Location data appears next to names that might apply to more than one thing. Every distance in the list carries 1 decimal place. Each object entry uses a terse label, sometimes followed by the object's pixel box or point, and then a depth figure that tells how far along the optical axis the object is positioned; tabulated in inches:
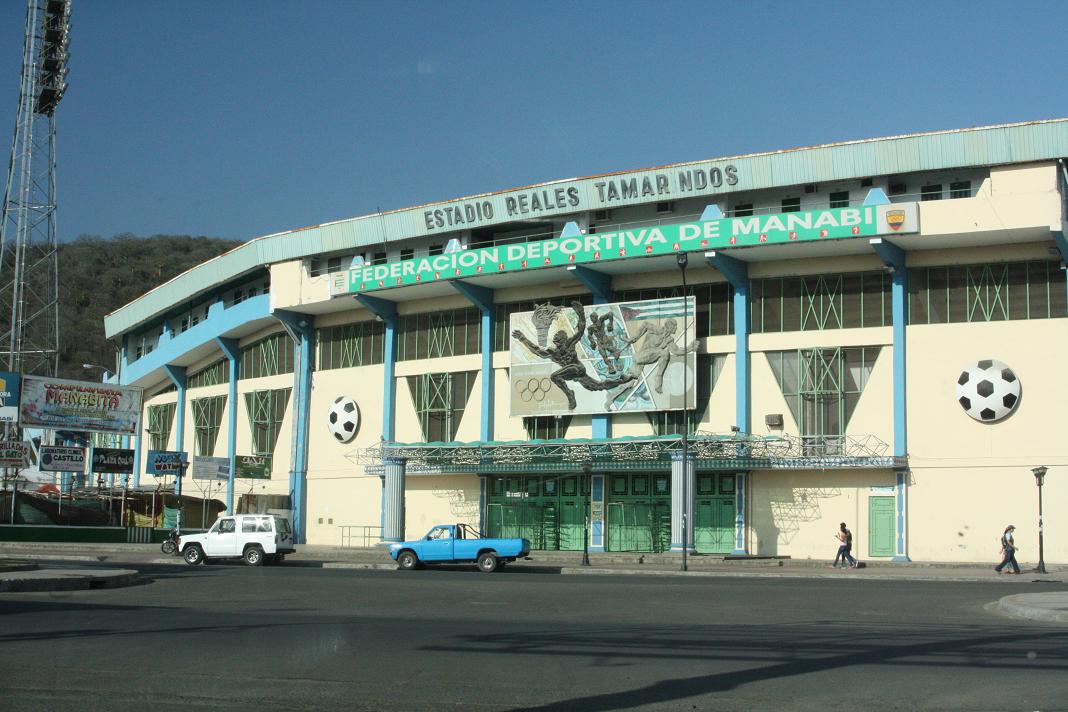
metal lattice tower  2466.8
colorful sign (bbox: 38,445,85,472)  2031.7
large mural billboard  1653.5
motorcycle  1609.4
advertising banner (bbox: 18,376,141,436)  2128.4
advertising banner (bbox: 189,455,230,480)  1969.7
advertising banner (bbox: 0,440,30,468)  2030.0
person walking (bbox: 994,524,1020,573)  1268.5
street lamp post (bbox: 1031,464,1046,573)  1296.8
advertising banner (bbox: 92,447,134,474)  2162.9
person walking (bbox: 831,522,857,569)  1409.9
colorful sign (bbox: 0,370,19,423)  2101.4
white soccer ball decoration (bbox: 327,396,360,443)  2006.6
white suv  1448.1
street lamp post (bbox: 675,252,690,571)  1453.0
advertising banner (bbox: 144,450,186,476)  1973.4
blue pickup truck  1333.7
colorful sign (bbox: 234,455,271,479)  2055.9
